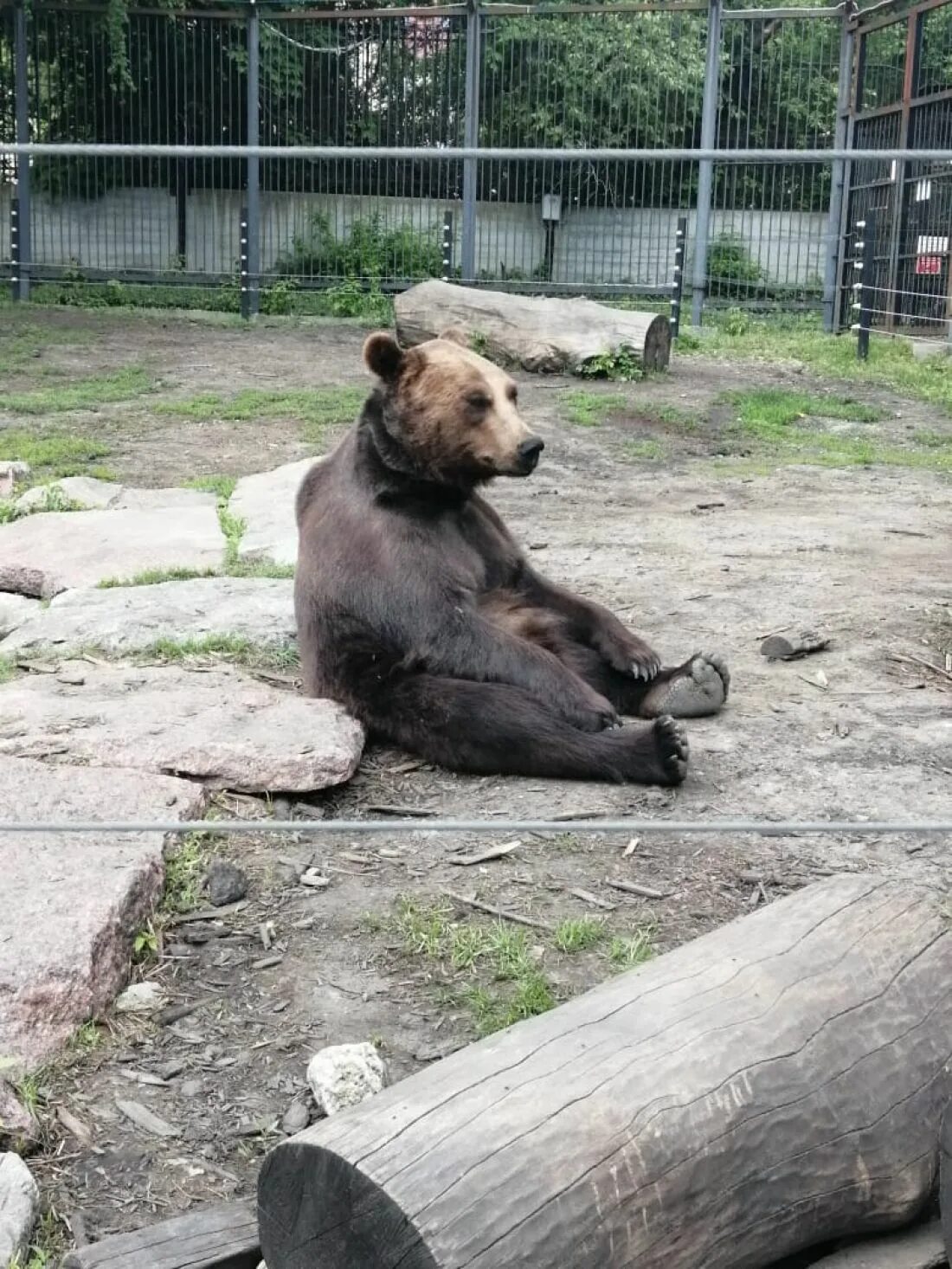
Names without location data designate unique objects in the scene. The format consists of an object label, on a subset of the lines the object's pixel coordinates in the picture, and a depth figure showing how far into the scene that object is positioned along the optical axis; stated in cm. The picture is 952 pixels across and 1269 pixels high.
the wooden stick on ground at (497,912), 360
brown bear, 451
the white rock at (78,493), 817
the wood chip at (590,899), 371
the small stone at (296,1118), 292
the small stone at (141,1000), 328
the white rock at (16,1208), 252
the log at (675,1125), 226
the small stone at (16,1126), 277
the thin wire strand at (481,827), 250
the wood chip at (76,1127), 287
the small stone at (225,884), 373
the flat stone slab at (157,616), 559
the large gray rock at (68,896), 306
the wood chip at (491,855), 393
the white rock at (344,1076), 294
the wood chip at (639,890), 376
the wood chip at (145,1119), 292
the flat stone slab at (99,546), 662
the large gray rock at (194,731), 427
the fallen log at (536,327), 1327
